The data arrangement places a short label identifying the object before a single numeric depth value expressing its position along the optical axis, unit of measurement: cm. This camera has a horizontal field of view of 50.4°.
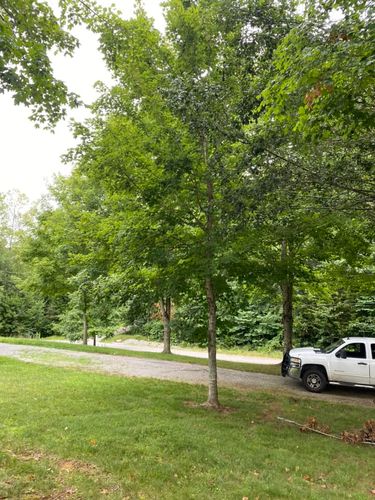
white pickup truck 1110
